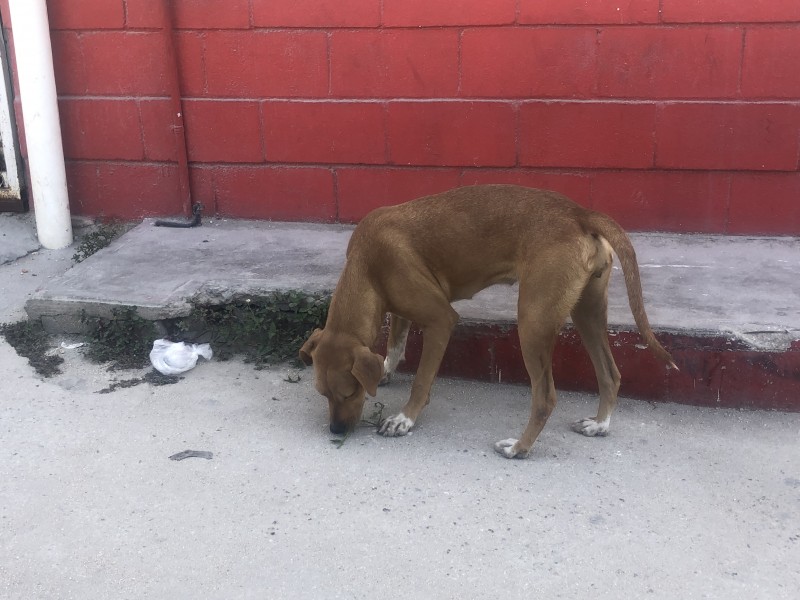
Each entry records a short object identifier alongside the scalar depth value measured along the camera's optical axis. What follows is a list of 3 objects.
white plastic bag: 4.90
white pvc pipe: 6.12
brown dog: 3.86
